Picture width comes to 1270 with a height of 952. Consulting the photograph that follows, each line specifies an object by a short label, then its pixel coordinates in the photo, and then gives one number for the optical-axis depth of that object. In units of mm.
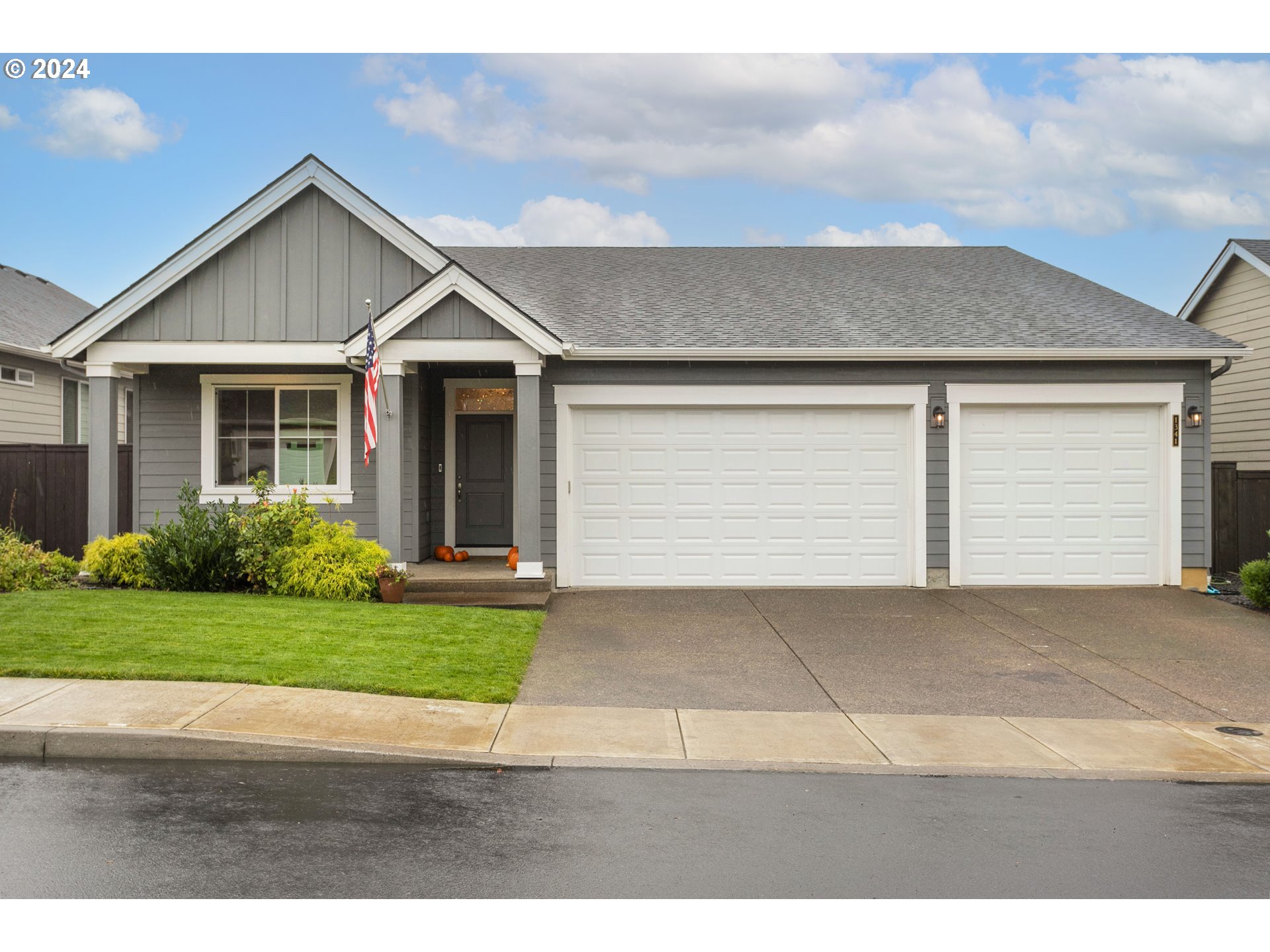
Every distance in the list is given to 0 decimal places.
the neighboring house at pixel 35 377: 16625
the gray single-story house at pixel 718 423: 12516
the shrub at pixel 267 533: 11047
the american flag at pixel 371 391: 11039
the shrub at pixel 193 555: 10977
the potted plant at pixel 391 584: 10914
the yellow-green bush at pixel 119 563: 11336
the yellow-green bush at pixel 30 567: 11180
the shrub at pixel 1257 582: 11312
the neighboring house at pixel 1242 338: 16172
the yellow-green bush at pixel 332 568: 10812
